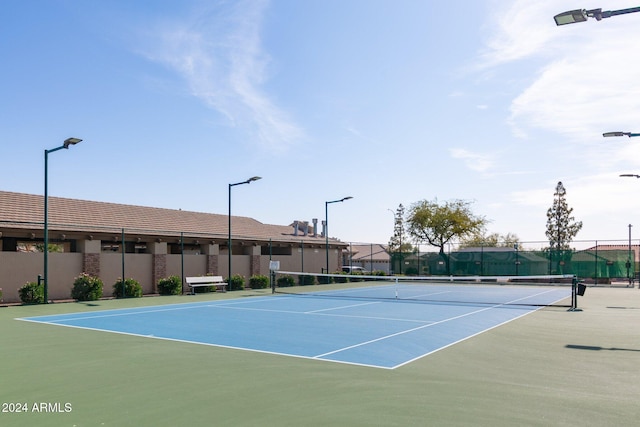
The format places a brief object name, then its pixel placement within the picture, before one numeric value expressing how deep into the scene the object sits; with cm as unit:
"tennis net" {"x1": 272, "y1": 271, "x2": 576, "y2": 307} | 2136
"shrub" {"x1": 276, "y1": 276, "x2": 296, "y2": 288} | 3106
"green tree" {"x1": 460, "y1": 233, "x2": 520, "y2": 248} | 4497
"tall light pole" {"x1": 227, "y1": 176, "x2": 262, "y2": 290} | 2443
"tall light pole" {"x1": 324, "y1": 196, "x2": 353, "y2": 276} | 3319
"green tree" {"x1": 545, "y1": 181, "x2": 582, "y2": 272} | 5938
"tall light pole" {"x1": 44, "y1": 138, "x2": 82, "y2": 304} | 1750
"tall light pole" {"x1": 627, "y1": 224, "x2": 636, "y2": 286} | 3328
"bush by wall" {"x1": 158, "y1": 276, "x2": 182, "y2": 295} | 2444
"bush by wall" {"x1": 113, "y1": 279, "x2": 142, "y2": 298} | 2236
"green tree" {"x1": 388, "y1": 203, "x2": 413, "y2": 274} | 6788
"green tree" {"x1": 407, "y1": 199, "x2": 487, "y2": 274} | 5003
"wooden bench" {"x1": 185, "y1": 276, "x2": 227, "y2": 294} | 2470
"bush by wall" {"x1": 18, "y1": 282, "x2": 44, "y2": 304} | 1916
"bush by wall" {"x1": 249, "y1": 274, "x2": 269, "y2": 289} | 2908
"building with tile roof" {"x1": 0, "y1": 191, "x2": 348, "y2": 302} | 2247
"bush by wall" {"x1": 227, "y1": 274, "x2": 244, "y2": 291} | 2741
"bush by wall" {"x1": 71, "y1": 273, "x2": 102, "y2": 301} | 2083
